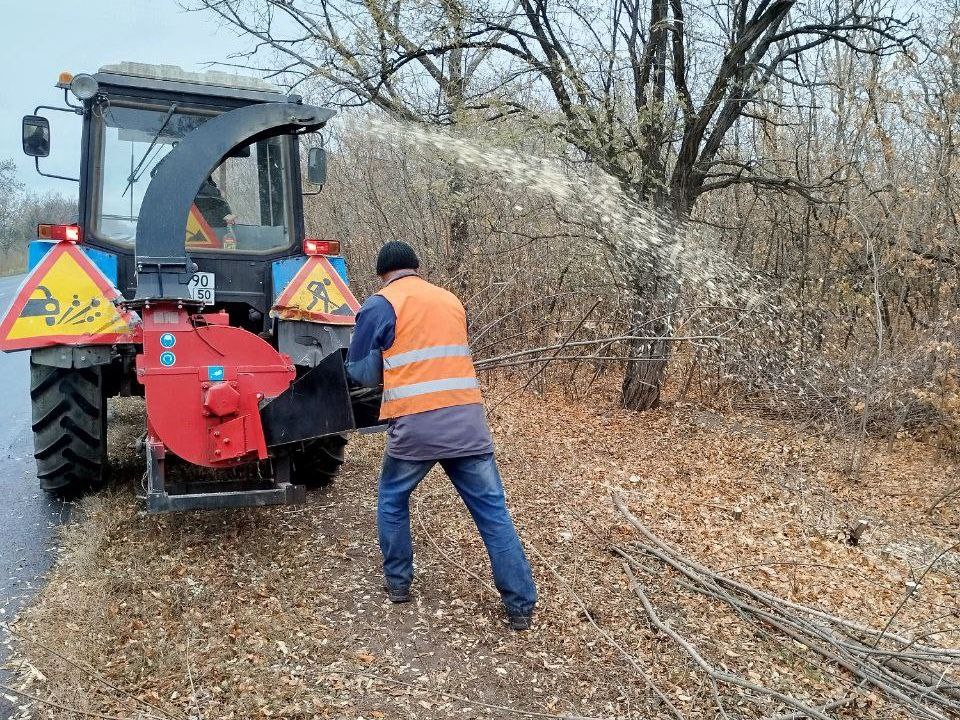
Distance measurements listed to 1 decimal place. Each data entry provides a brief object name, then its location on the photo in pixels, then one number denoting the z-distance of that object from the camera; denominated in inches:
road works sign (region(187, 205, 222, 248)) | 195.9
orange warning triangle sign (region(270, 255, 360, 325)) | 194.7
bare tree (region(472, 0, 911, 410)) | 249.1
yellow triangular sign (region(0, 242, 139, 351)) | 172.6
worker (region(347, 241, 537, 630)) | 138.3
